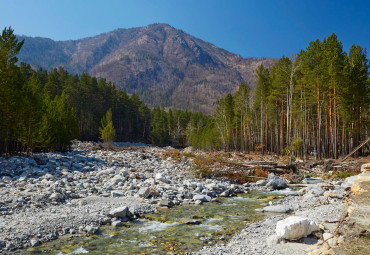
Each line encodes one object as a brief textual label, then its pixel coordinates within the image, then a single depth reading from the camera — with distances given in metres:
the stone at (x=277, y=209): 9.37
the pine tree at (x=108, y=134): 37.05
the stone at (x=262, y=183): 16.11
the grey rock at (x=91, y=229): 7.05
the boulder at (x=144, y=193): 11.45
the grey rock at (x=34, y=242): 6.06
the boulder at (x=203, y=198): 11.66
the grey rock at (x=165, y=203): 10.45
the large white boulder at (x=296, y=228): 5.52
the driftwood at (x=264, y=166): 18.77
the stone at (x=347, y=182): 12.04
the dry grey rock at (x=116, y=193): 11.36
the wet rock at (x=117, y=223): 7.82
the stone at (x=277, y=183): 15.27
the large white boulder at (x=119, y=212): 8.40
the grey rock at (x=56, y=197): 9.88
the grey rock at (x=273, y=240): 5.61
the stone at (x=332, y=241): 4.32
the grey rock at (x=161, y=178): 14.96
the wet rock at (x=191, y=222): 8.20
